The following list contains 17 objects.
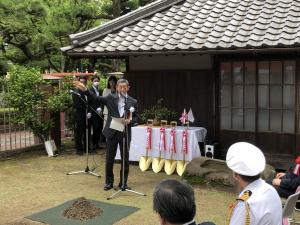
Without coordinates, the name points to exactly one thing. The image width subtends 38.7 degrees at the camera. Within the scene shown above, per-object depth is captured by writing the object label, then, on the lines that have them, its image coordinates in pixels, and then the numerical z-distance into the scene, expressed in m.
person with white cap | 2.83
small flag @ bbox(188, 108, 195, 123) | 9.36
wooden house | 8.62
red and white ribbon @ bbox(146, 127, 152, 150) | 9.44
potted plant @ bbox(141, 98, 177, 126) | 9.80
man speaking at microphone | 7.54
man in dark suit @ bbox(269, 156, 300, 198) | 5.55
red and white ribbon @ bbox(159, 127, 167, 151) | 9.27
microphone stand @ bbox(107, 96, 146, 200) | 7.56
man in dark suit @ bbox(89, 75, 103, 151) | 11.59
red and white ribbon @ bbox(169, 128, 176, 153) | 9.16
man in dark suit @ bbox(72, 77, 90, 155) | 11.21
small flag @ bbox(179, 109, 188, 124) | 9.29
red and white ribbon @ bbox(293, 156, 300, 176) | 5.57
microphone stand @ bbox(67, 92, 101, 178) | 9.11
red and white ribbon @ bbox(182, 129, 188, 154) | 9.05
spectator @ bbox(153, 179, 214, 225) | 2.44
